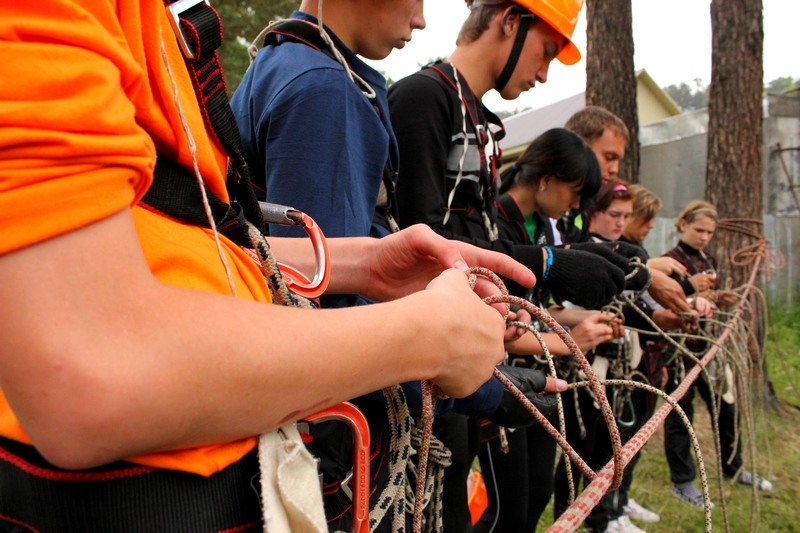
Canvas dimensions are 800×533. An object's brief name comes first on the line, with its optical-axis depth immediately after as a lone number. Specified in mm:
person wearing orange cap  1758
